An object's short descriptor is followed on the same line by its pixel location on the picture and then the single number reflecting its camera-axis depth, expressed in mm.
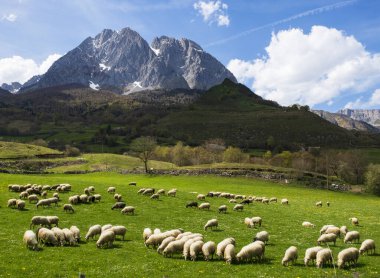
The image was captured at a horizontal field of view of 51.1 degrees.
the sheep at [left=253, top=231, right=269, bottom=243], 30434
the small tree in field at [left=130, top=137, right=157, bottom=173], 122938
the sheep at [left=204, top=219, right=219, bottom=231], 35759
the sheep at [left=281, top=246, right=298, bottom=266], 24203
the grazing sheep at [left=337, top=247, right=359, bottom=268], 23891
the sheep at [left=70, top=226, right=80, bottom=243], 29125
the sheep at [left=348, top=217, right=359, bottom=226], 42419
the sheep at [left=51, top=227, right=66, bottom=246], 27875
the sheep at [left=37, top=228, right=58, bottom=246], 27609
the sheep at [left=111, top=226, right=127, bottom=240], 30712
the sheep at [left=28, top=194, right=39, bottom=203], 44031
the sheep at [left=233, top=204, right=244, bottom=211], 48834
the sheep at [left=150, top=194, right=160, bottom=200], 52688
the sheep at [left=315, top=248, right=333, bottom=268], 23734
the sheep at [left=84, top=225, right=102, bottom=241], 30094
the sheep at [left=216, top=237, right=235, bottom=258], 25812
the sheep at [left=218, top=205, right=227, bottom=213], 46719
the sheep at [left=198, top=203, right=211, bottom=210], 47688
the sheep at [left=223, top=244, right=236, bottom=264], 24578
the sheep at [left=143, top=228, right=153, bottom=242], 30169
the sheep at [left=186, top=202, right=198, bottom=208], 48781
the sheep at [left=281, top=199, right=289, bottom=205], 61178
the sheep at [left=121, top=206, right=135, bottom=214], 41419
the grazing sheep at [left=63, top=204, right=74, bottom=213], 40062
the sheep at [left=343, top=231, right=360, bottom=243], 31719
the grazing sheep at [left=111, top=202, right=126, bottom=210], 43812
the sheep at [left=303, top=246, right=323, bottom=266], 24484
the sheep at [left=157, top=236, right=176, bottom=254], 27031
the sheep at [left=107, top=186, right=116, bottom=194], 55184
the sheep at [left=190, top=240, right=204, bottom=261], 25412
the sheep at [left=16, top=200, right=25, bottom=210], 39447
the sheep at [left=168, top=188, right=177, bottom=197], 57059
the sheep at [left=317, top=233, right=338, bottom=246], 30625
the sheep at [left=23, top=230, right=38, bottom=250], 25984
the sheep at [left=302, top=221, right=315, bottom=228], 39756
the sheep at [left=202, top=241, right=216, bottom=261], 25469
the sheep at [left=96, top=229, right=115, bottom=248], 28094
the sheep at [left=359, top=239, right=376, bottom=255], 27719
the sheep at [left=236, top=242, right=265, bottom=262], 25125
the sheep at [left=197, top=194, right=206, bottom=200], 56450
